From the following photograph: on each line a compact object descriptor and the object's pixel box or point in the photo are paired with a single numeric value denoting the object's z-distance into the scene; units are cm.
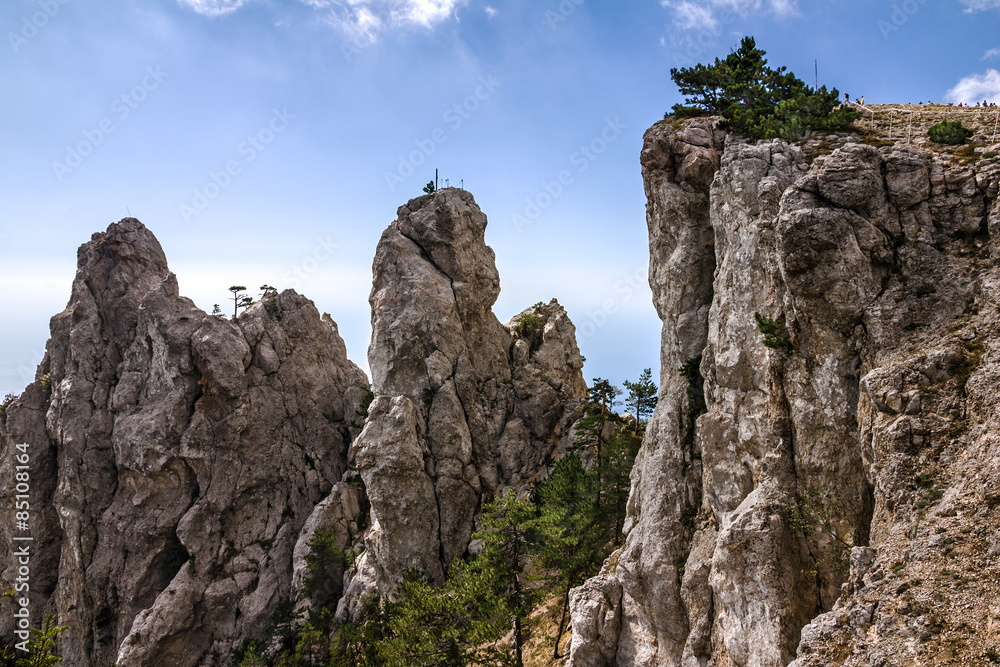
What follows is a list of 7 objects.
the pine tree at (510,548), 3509
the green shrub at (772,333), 2514
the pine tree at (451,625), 3250
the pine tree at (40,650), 2130
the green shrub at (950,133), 2455
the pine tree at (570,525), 3750
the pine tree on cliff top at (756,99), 3038
